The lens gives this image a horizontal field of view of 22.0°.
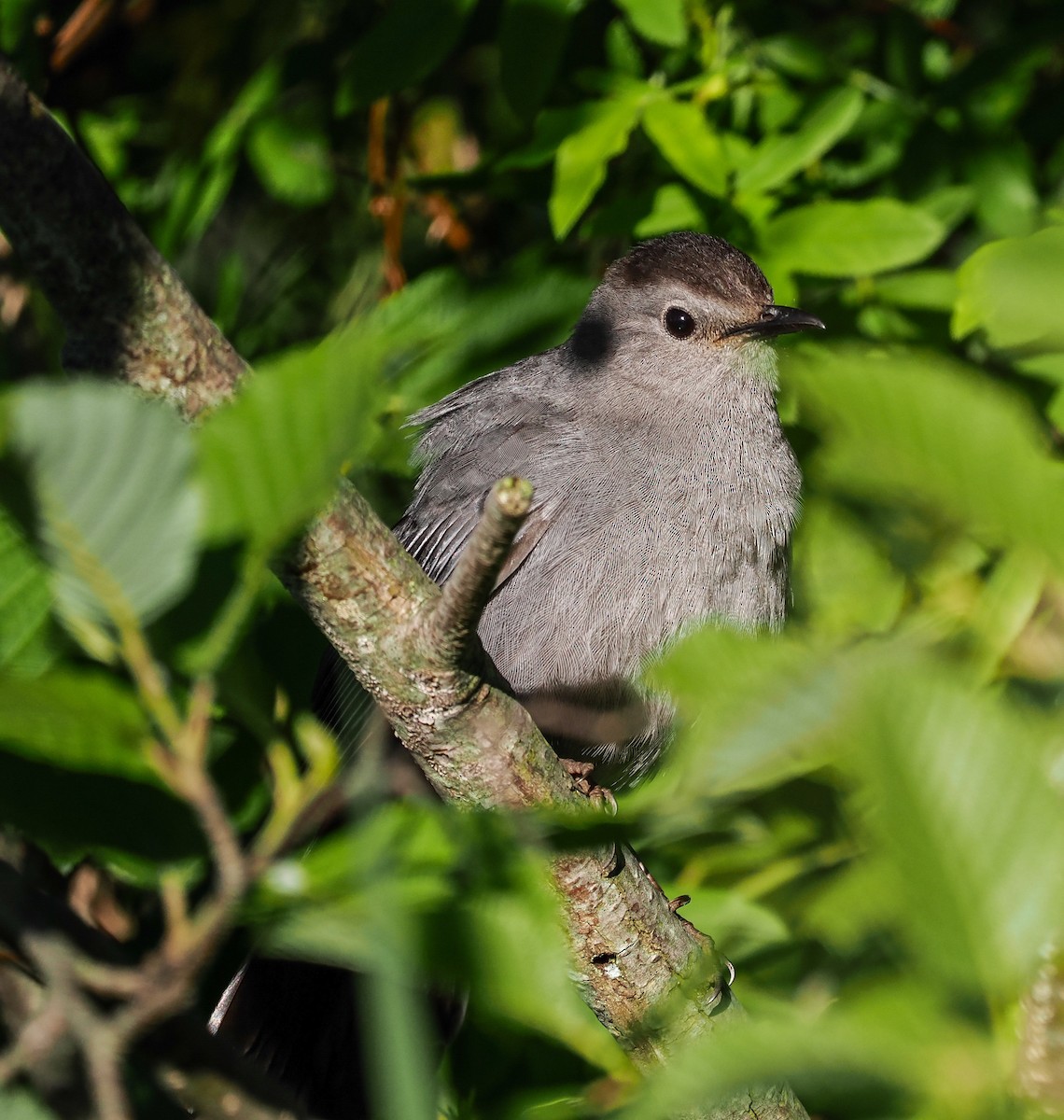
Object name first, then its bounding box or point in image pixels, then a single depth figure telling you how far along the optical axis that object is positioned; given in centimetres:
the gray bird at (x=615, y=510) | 590
